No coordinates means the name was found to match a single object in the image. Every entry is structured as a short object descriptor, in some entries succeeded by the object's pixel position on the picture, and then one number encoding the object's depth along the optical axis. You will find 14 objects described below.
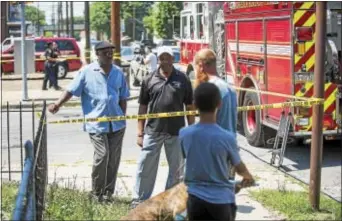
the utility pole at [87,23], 69.39
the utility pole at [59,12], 162.39
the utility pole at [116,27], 33.20
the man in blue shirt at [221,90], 9.25
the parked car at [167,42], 90.79
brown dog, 8.57
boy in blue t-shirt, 7.50
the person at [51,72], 40.47
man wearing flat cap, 12.93
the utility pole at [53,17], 188.79
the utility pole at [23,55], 33.81
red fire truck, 17.31
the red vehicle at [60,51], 55.19
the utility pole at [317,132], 11.98
